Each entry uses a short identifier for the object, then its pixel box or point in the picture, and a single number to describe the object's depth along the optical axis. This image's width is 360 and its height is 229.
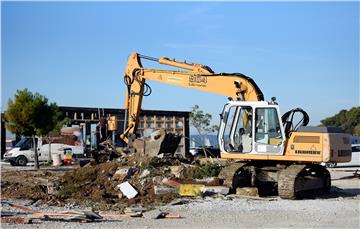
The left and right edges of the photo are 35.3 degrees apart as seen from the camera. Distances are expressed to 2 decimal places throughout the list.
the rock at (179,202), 14.35
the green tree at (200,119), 45.03
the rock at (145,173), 17.77
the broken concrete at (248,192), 15.87
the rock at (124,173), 18.05
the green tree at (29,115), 28.41
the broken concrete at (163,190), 15.80
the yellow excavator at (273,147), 15.80
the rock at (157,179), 17.07
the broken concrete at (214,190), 15.89
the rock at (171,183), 16.53
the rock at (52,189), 16.34
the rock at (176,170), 18.09
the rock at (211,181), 16.72
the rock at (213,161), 19.45
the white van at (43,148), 35.12
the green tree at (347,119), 72.12
